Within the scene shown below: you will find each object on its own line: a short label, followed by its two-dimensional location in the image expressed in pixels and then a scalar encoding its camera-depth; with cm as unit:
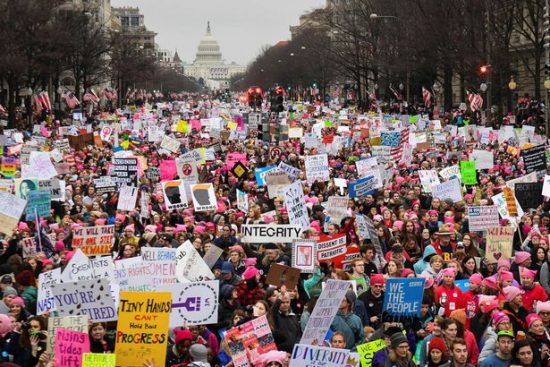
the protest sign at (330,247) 1520
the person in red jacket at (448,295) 1280
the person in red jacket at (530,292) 1269
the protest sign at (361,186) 2305
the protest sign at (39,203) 2053
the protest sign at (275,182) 2396
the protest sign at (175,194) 2255
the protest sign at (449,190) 2189
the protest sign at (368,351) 1062
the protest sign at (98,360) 971
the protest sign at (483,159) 2709
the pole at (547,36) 3666
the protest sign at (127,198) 2191
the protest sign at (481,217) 1781
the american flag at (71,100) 7431
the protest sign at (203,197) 2202
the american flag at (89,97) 8169
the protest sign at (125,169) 2642
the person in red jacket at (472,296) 1261
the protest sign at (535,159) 2378
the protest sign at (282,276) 1353
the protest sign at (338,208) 1986
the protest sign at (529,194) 2070
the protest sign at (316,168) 2616
